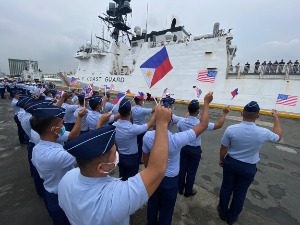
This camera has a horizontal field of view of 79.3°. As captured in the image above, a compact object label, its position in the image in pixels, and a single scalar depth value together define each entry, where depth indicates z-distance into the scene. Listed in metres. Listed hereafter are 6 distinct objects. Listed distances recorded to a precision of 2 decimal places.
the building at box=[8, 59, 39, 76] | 38.09
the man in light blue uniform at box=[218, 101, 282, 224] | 2.84
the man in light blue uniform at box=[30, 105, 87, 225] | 1.95
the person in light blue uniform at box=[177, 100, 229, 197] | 3.47
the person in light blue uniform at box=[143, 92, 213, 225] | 2.47
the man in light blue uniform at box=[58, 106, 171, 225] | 1.06
